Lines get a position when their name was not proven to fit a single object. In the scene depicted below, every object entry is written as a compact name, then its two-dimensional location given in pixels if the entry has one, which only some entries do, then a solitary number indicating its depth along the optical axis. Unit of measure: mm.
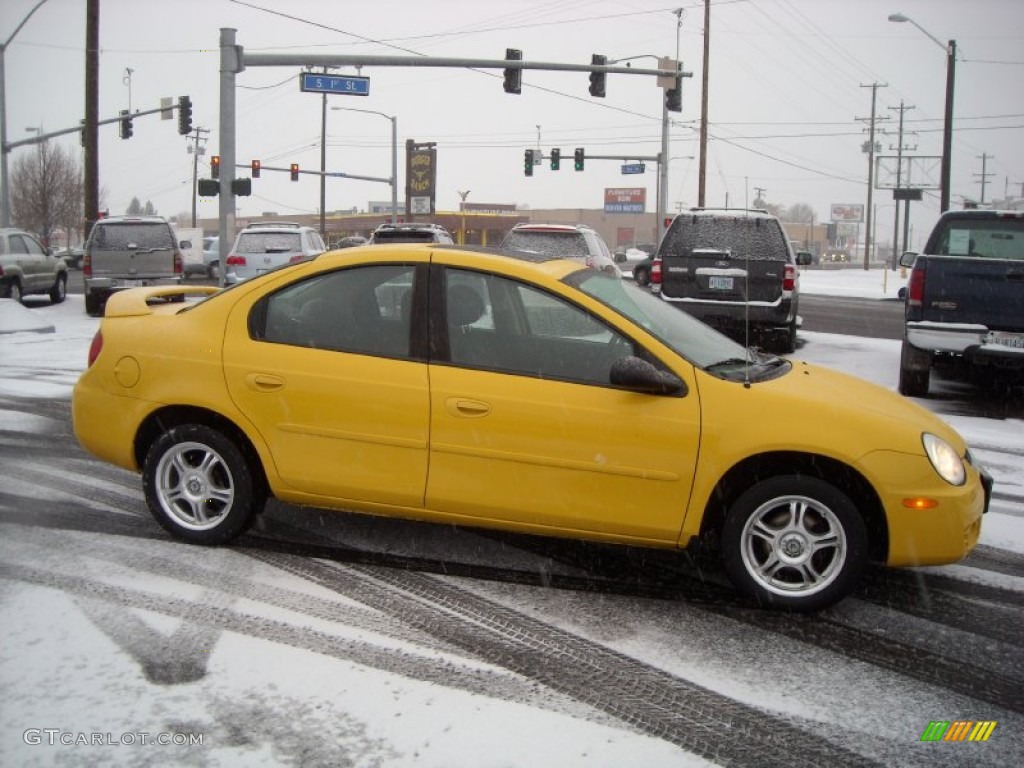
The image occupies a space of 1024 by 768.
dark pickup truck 9539
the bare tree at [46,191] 53281
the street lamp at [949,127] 28688
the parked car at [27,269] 20203
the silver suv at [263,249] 20312
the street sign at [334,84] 22281
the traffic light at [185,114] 34312
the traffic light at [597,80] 24391
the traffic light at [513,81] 22797
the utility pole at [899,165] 77606
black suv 12070
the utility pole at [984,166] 97144
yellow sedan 4273
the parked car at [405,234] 17358
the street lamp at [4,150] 31469
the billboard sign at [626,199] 111181
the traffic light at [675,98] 27234
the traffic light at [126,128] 36219
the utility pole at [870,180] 64688
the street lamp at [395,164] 45219
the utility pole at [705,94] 37719
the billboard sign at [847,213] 145600
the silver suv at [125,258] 19266
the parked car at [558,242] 16281
